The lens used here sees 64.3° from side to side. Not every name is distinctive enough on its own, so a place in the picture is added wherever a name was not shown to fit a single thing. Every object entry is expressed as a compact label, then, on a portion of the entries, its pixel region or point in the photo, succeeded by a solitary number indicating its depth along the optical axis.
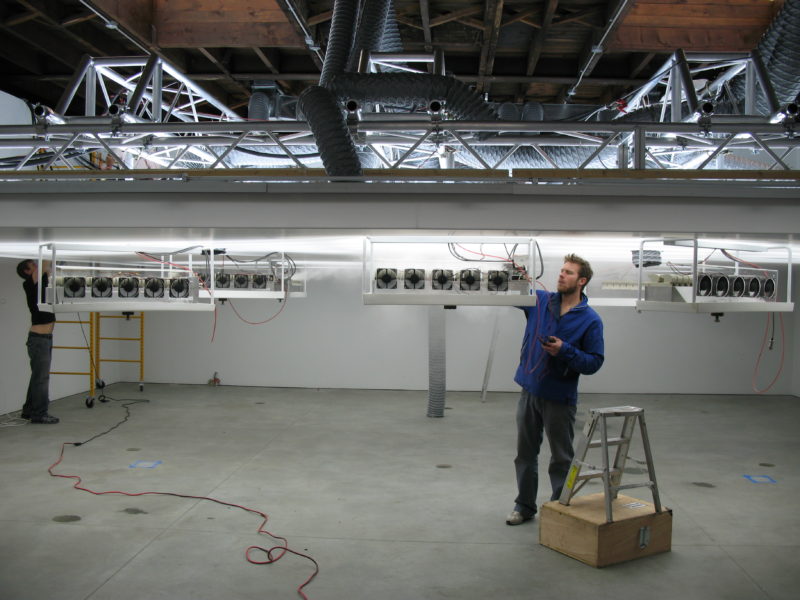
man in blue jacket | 3.60
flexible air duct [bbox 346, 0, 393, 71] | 4.69
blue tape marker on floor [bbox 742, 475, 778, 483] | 5.21
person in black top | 6.57
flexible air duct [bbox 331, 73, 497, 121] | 4.52
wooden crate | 3.41
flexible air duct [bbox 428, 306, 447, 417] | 7.55
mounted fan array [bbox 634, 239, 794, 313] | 4.23
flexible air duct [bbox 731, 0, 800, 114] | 4.58
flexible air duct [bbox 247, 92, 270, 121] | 6.82
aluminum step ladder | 3.51
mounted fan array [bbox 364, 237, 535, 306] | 3.96
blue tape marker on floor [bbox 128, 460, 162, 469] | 5.38
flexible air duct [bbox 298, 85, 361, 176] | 4.16
